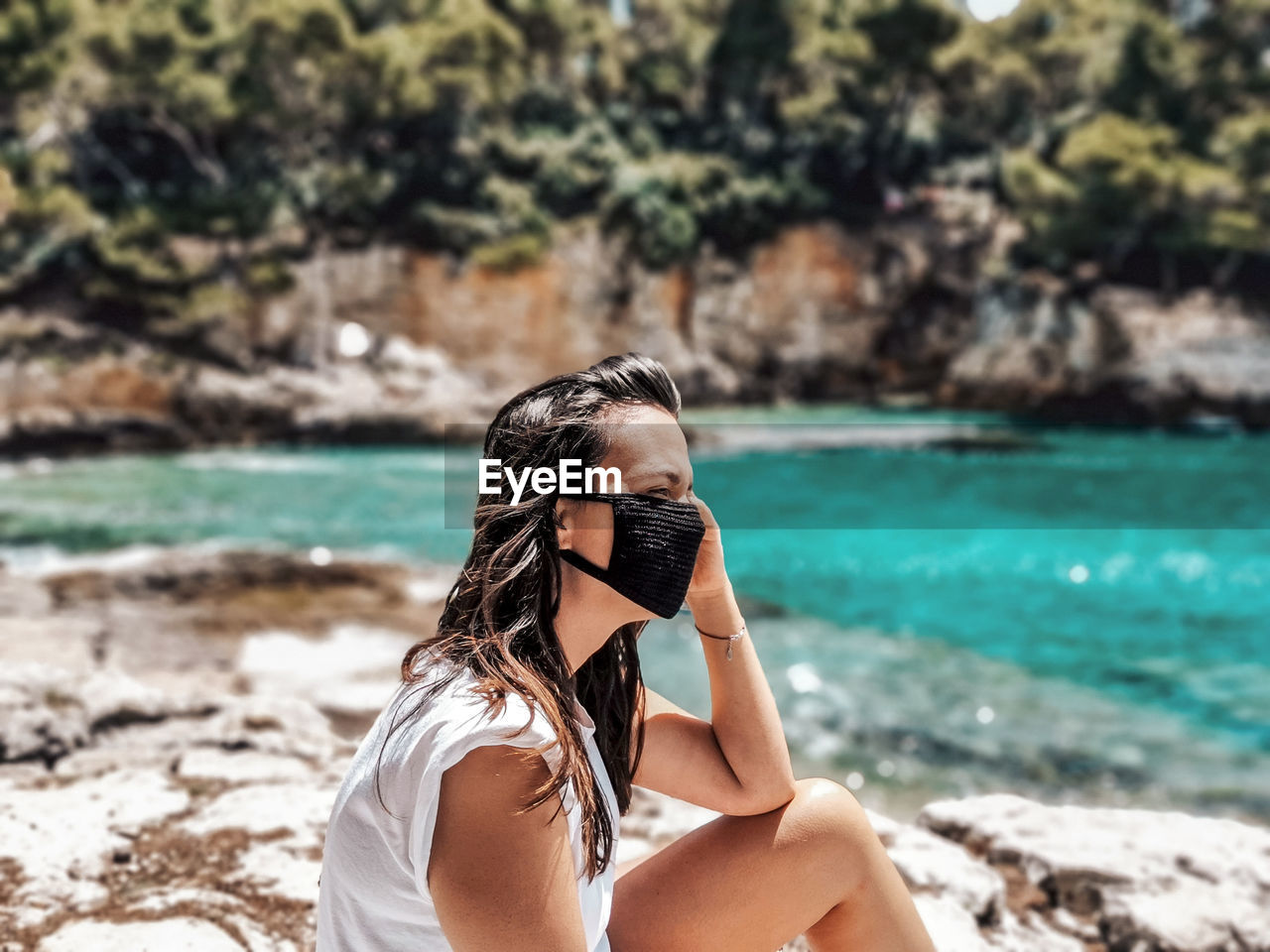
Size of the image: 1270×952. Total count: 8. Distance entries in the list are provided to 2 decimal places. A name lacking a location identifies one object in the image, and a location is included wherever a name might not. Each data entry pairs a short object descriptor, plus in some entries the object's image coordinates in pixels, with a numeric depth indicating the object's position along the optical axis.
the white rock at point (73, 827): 1.76
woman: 0.88
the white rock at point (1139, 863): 2.01
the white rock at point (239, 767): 2.42
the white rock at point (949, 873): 1.97
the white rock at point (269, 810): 2.09
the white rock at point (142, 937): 1.55
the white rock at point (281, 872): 1.82
